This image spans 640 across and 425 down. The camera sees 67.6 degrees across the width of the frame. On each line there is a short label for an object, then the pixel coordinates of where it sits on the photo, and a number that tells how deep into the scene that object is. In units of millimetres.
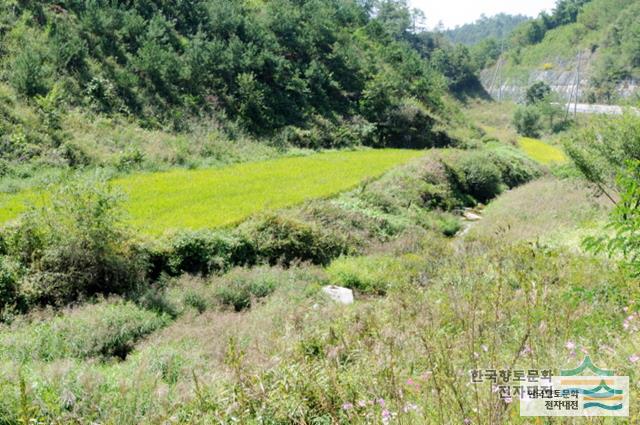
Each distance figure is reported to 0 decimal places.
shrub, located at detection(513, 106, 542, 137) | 62938
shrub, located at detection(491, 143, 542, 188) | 26281
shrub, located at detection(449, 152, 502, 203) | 22406
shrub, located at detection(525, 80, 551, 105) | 78594
